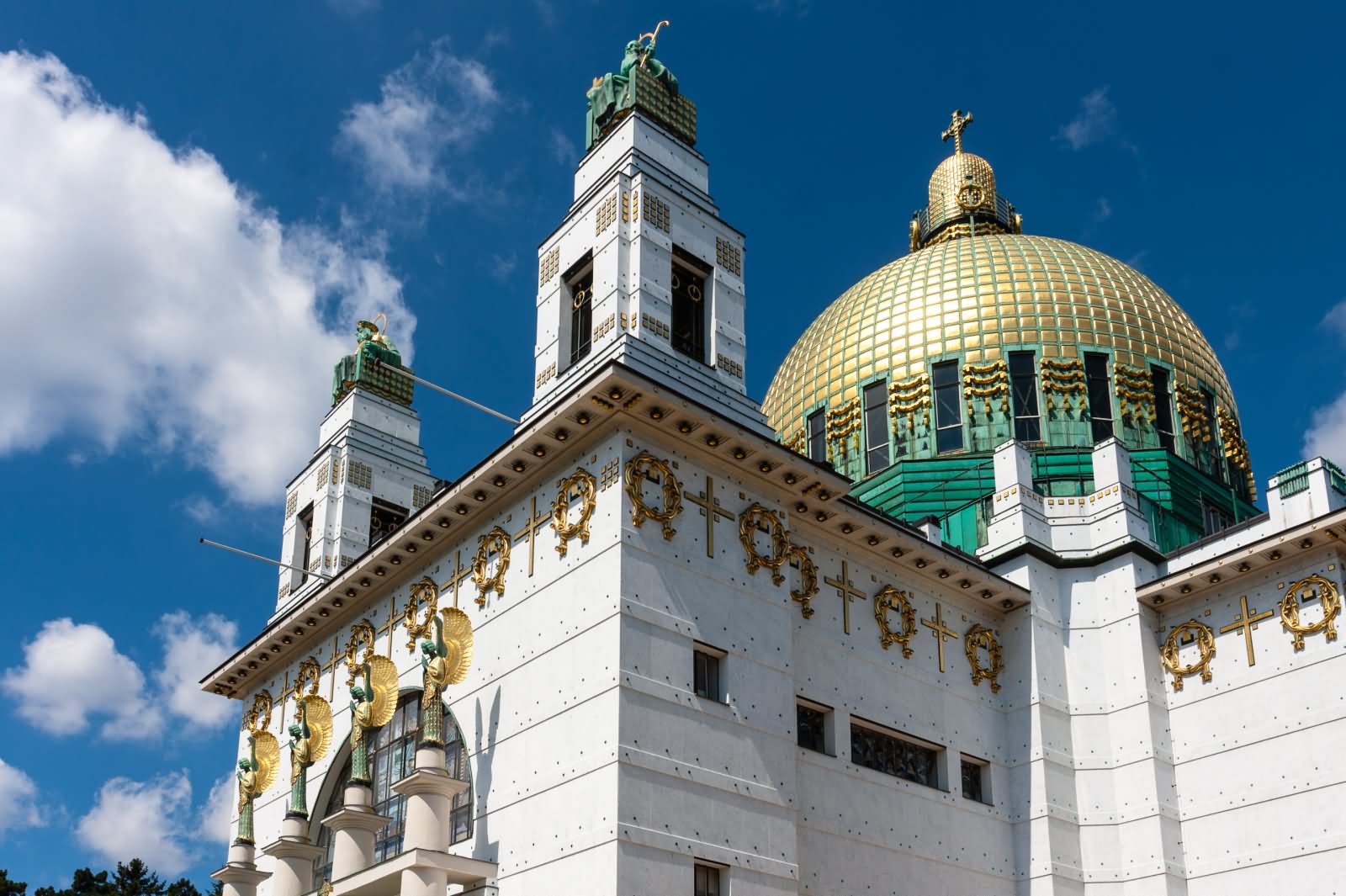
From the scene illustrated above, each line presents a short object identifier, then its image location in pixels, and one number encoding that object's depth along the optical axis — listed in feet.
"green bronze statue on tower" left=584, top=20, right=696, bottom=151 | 90.02
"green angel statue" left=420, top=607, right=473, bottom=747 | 76.69
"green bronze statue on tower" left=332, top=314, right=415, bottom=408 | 114.32
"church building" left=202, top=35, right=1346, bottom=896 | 72.18
